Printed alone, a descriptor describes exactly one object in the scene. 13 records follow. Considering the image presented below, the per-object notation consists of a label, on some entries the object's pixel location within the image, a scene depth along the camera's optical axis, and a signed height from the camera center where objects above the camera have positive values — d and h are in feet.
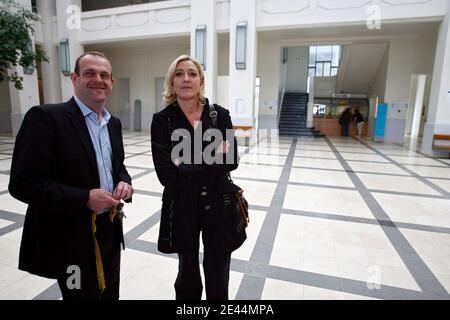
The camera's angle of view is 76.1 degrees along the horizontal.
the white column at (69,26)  39.68 +10.76
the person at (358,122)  48.08 -1.63
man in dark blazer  3.79 -1.11
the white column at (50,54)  40.75 +7.07
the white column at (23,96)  35.96 +0.89
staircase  47.50 -1.12
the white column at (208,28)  32.89 +9.14
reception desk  49.97 -2.60
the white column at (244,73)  31.37 +4.00
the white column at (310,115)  50.22 -0.71
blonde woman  4.85 -1.23
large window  65.51 +11.57
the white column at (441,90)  26.58 +2.28
